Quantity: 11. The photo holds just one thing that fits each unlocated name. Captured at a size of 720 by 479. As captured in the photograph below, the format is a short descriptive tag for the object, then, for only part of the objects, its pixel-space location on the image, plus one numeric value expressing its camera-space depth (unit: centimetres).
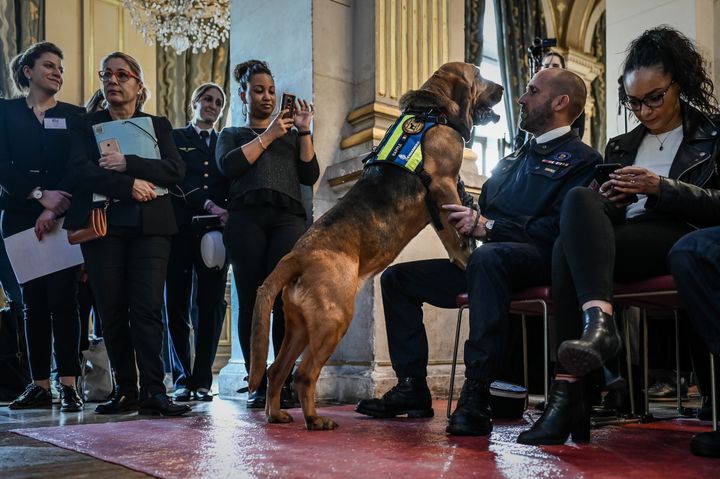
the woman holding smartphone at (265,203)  327
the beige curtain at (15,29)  637
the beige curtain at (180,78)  771
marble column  366
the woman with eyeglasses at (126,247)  305
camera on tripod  410
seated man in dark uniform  233
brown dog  246
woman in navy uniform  375
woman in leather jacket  198
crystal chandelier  700
